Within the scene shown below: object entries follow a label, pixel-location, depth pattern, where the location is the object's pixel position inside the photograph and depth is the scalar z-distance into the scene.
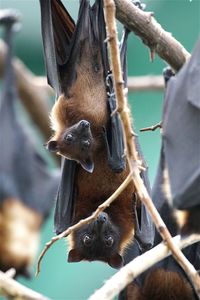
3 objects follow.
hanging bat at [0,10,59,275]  14.36
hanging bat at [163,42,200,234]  6.46
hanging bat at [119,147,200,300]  9.56
